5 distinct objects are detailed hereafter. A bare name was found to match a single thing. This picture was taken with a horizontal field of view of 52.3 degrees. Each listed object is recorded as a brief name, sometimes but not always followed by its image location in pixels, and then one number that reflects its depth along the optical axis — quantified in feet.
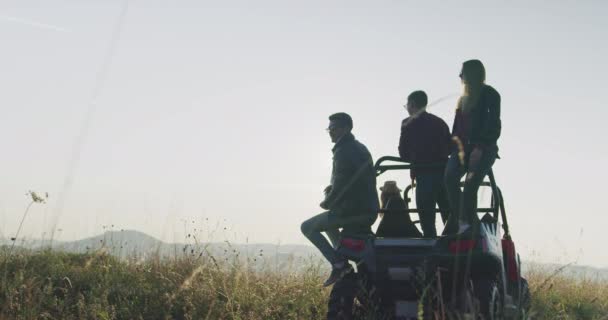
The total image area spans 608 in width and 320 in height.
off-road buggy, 15.93
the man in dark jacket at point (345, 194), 19.99
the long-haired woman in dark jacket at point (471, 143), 17.02
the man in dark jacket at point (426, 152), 20.22
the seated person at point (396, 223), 18.32
